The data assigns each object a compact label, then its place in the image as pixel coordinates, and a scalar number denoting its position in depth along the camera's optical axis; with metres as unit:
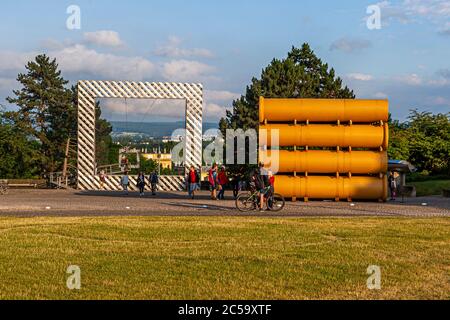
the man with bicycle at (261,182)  24.22
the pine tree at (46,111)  61.84
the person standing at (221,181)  32.66
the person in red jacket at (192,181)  33.34
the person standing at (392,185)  33.38
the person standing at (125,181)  41.50
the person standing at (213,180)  32.34
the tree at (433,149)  55.91
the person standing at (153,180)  37.44
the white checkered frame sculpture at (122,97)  44.91
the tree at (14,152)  61.09
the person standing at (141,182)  37.94
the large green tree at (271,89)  51.69
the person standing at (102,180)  44.72
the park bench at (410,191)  39.38
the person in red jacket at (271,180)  24.48
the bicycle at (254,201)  24.39
